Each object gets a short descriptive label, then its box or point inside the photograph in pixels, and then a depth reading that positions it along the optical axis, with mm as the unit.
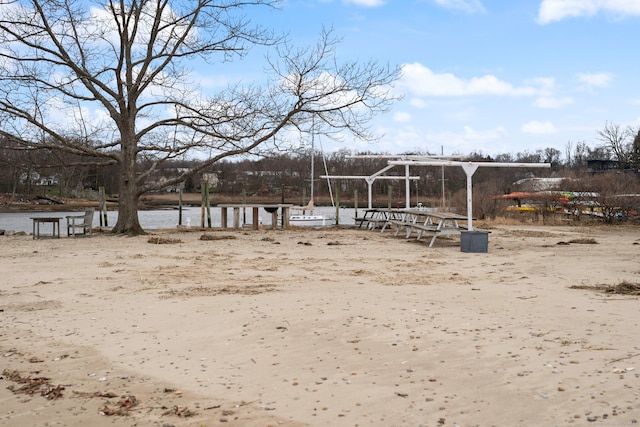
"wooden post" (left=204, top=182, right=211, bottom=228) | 28866
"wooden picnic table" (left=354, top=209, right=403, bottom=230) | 25153
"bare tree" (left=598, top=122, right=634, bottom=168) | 45212
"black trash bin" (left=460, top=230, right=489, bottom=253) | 15984
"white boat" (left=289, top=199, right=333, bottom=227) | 33562
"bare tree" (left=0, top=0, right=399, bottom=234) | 21520
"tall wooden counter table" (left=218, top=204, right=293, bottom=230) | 26125
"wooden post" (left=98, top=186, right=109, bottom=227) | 32031
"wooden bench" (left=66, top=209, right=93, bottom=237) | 21702
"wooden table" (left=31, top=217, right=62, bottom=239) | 20012
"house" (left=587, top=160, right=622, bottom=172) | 88088
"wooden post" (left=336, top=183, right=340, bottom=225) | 35581
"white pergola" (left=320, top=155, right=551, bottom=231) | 17016
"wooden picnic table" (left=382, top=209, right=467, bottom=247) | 17797
